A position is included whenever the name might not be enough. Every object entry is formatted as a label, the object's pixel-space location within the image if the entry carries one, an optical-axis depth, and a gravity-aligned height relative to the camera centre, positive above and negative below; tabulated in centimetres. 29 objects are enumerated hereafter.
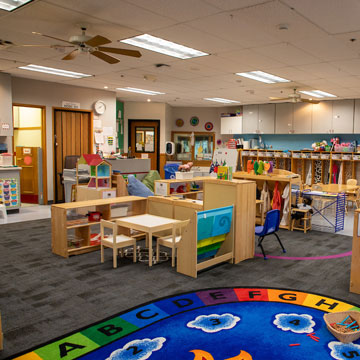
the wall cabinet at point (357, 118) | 1066 +96
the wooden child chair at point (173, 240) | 483 -121
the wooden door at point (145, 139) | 1315 +37
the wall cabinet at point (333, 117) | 1084 +101
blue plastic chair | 515 -107
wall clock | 1031 +118
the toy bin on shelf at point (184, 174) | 743 -49
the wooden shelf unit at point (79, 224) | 520 -107
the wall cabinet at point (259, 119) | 1235 +108
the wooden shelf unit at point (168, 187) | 674 -71
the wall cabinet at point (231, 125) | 1305 +91
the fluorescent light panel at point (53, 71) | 753 +165
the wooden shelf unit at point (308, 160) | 1080 -28
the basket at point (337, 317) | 311 -147
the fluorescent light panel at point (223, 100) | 1170 +161
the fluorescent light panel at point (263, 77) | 765 +158
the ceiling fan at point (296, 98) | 900 +128
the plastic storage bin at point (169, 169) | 1046 -56
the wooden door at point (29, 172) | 941 -62
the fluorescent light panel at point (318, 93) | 971 +155
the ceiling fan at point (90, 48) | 450 +130
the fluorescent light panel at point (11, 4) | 404 +159
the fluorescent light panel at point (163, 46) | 535 +158
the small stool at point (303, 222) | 685 -134
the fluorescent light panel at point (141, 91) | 1019 +166
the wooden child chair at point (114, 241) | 483 -123
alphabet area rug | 286 -156
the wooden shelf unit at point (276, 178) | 707 -55
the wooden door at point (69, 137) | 970 +33
